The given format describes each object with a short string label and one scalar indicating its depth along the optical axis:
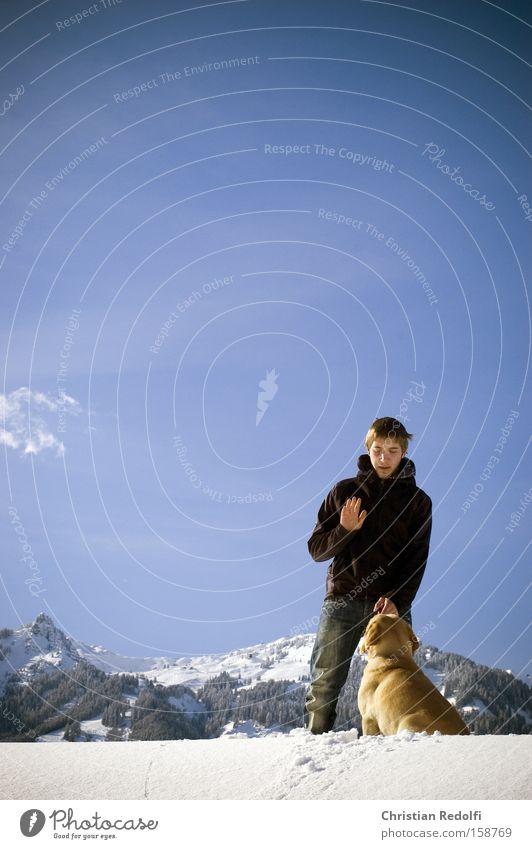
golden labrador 3.86
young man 4.57
